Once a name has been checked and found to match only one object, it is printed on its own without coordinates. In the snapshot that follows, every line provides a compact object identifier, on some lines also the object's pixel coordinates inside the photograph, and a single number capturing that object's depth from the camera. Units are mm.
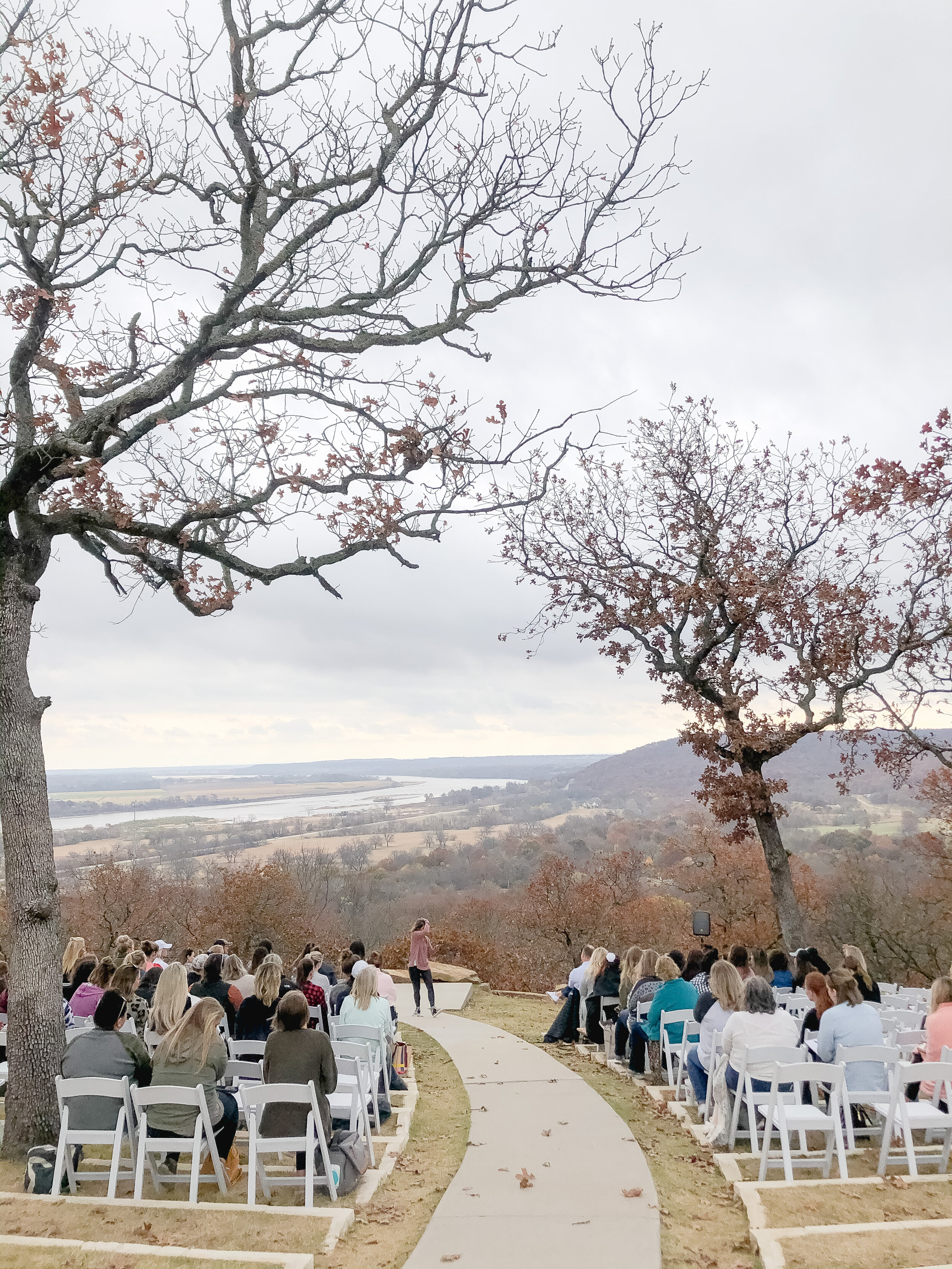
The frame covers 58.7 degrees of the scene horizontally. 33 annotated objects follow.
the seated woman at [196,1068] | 5547
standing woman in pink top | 13750
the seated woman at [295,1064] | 5496
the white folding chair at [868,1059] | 5742
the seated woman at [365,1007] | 7914
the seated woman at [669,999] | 8320
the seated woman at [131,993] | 6293
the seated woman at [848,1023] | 6223
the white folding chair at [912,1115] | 5426
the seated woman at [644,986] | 9023
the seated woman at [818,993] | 7301
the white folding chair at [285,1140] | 5129
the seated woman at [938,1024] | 6277
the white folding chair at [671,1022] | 8070
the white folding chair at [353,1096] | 6082
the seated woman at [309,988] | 8758
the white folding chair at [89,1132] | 5270
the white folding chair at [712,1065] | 6797
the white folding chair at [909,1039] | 7129
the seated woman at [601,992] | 10789
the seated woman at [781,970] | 9516
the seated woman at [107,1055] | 5691
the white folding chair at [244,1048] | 6816
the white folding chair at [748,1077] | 5820
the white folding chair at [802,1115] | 5383
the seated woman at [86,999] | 8188
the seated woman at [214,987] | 8141
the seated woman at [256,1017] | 7484
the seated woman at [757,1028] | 6262
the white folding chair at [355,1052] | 6609
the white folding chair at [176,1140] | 5117
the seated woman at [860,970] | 7840
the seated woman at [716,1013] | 6965
